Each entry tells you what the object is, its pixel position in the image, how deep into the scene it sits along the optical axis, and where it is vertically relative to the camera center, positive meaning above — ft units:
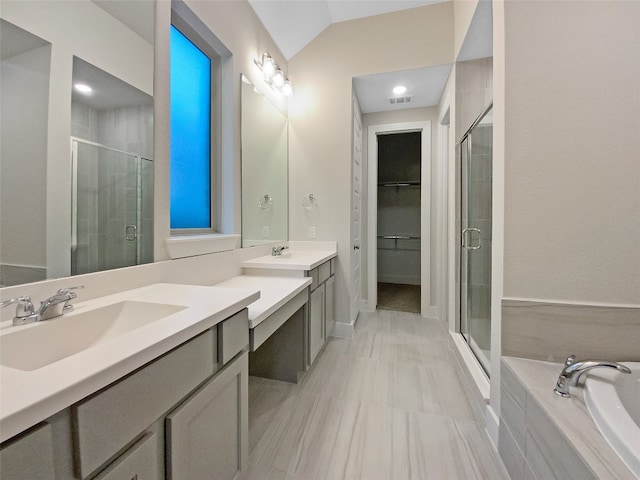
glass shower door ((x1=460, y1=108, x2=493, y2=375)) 5.77 -0.03
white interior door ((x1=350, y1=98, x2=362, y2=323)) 8.54 +0.85
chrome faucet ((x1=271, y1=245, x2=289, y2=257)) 7.17 -0.41
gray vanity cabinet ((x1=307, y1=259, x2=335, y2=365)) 6.10 -1.78
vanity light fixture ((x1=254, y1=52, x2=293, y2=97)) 6.86 +4.36
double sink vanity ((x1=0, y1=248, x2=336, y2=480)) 1.44 -1.07
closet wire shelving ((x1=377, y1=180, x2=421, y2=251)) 14.68 +2.86
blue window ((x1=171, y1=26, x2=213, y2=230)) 4.87 +1.95
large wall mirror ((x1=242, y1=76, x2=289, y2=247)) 6.36 +1.75
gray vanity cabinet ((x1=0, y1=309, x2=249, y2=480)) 1.48 -1.37
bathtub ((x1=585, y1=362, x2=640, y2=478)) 2.37 -1.81
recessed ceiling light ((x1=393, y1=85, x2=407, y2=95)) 8.57 +4.76
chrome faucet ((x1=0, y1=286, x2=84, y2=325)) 2.38 -0.68
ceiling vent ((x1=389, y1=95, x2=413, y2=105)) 9.20 +4.78
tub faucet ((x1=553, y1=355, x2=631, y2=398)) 3.24 -1.66
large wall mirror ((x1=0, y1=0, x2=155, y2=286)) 2.54 +1.10
